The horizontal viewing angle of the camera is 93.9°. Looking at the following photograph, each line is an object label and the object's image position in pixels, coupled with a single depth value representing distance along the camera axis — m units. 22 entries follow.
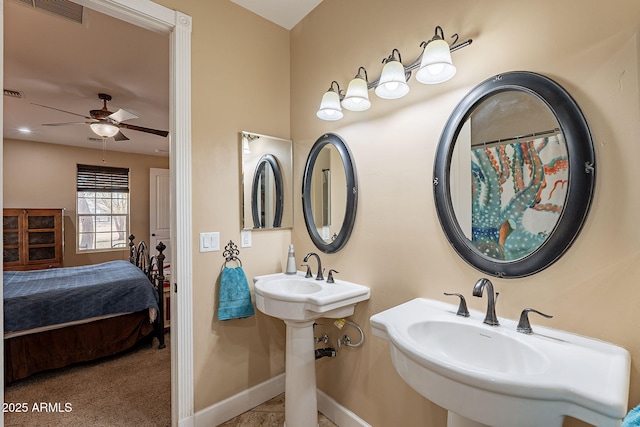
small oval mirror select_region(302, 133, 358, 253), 1.77
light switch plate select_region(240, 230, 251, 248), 2.00
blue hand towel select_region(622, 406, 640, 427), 0.61
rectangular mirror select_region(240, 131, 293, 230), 2.00
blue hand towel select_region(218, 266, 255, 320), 1.84
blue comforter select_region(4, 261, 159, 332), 2.43
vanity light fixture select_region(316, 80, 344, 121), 1.69
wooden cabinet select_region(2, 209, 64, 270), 4.32
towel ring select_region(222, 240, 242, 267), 1.92
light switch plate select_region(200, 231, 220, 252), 1.81
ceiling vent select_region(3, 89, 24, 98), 2.89
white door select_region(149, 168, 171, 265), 5.71
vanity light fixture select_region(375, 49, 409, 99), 1.34
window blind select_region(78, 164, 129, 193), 5.21
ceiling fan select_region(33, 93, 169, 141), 3.07
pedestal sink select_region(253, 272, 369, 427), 1.53
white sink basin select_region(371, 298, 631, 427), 0.73
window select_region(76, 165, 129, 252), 5.19
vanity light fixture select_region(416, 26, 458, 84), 1.17
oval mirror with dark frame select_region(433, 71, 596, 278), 0.99
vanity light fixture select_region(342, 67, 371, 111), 1.53
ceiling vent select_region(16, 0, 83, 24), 1.69
